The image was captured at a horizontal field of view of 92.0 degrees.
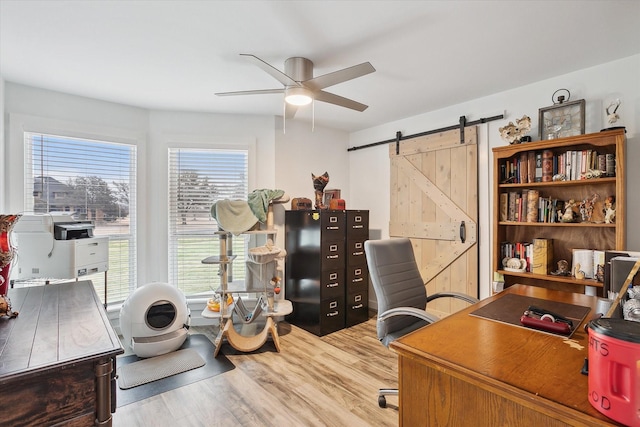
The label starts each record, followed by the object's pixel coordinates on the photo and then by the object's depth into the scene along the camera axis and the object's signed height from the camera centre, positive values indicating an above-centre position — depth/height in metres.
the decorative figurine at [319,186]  3.59 +0.31
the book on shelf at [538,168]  2.64 +0.39
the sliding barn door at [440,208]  3.27 +0.06
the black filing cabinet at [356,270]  3.54 -0.67
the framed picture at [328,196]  3.70 +0.20
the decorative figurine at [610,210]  2.28 +0.02
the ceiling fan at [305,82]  1.95 +0.88
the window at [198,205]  3.59 +0.09
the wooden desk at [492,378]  0.87 -0.51
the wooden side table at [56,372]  0.90 -0.49
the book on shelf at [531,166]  2.68 +0.41
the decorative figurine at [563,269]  2.55 -0.46
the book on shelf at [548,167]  2.59 +0.39
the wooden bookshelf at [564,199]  2.23 +0.12
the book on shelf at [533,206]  2.67 +0.06
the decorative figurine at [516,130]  2.71 +0.74
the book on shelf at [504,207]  2.87 +0.06
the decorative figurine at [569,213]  2.49 +0.00
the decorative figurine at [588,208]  2.44 +0.04
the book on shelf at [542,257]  2.61 -0.37
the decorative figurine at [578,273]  2.40 -0.47
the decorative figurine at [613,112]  2.29 +0.79
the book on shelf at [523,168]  2.72 +0.40
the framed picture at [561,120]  2.48 +0.78
